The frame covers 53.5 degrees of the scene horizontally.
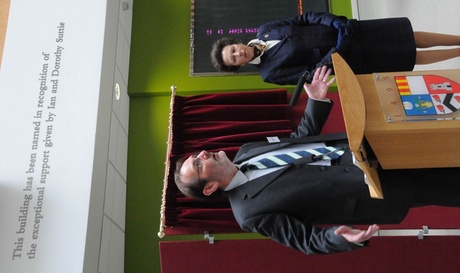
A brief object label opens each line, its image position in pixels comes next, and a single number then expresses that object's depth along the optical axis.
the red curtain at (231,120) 2.94
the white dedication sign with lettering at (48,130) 2.33
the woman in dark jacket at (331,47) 2.43
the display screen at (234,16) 3.68
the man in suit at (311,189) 1.85
